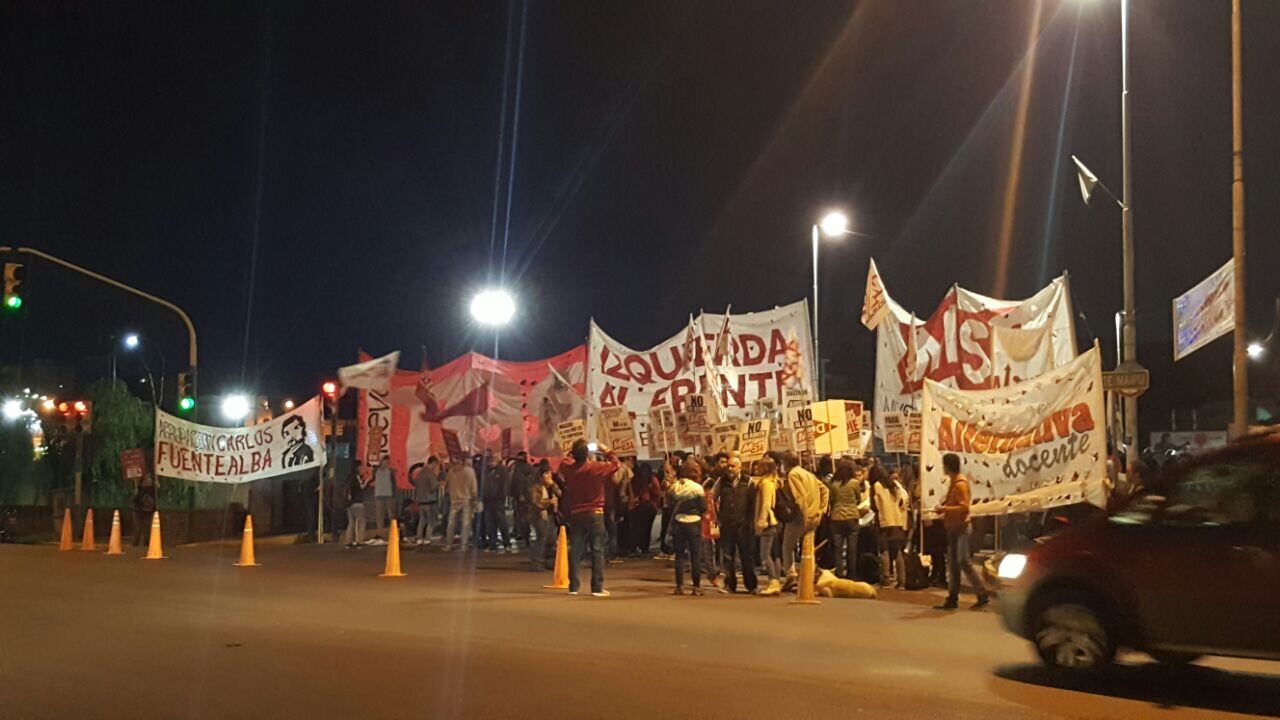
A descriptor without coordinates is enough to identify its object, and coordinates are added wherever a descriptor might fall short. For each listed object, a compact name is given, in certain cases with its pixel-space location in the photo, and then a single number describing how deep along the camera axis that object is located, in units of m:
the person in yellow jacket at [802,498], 14.64
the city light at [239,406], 32.47
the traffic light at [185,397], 27.47
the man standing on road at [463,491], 22.11
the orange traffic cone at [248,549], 19.38
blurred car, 8.11
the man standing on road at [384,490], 23.89
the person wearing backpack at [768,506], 14.77
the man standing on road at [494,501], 22.45
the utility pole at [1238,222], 15.56
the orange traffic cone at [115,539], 22.56
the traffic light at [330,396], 24.59
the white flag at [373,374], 24.19
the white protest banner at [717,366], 20.42
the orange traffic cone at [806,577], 14.05
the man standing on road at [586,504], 14.55
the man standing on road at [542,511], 18.47
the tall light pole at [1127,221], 18.44
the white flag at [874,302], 20.23
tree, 38.66
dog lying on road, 14.69
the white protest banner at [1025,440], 13.34
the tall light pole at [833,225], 25.09
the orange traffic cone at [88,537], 24.16
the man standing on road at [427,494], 23.73
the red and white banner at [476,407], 23.69
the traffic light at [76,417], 28.27
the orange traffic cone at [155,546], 21.20
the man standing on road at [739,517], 14.94
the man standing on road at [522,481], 21.78
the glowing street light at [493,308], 25.47
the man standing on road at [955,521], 13.33
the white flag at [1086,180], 19.50
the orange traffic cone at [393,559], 17.28
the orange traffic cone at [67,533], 24.33
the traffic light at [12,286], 22.08
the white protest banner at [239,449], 23.94
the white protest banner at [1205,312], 15.08
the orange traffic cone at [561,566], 15.77
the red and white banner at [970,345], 16.75
